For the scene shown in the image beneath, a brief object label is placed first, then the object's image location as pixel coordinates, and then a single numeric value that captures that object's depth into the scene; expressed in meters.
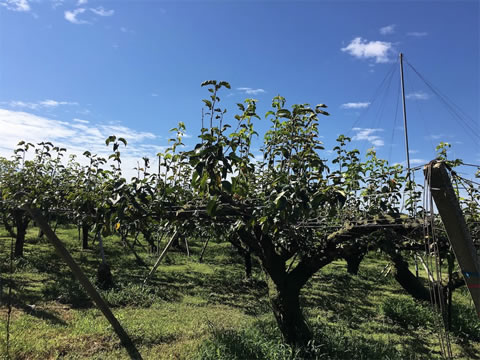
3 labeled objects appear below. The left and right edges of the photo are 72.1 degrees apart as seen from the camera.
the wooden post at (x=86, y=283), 4.23
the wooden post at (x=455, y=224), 2.15
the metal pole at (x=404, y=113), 6.81
